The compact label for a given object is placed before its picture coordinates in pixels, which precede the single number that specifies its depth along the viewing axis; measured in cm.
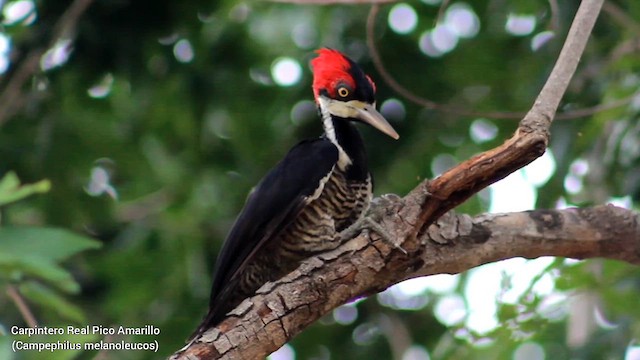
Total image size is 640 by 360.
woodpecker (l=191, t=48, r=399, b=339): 792
